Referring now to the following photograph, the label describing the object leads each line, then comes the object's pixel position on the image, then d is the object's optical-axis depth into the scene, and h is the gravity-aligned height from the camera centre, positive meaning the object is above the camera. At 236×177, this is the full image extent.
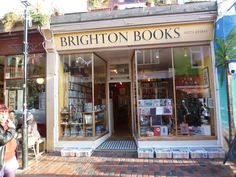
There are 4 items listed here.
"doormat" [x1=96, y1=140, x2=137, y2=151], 6.73 -1.40
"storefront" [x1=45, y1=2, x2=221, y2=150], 6.34 +0.88
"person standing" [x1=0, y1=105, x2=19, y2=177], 3.04 -0.63
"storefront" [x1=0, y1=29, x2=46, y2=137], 7.06 +0.98
